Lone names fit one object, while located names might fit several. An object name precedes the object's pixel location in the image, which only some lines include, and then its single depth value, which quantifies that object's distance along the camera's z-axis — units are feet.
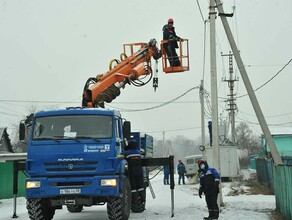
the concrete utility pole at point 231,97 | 156.56
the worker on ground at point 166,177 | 104.76
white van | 138.46
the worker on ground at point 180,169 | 107.76
